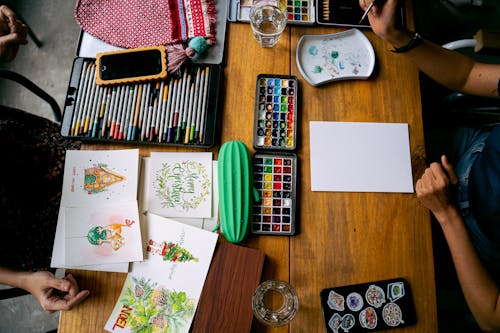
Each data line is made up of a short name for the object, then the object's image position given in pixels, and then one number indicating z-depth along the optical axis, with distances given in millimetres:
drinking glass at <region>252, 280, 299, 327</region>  807
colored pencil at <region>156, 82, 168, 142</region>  911
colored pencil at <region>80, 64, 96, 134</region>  916
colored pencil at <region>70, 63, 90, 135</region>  918
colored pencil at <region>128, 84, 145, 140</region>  911
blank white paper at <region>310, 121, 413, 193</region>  911
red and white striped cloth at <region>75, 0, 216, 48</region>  994
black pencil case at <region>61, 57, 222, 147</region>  911
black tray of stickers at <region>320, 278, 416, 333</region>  813
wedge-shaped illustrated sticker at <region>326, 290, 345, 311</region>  827
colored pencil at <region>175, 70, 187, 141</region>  908
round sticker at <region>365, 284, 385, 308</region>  832
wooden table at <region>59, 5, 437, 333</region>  845
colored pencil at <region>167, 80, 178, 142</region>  907
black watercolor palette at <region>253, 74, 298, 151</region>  917
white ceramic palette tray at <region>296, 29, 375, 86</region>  970
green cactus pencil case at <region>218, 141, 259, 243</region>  845
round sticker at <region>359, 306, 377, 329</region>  814
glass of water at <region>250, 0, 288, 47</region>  977
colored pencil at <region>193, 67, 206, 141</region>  907
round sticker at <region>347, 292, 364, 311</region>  827
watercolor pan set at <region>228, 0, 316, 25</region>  1007
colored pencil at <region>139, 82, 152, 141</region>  913
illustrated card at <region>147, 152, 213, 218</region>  892
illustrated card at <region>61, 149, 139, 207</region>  896
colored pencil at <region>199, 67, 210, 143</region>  910
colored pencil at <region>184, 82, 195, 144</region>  905
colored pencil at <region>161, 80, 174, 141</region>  910
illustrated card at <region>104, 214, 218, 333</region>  817
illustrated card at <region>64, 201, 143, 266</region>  854
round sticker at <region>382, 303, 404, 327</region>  821
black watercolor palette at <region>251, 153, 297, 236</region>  872
